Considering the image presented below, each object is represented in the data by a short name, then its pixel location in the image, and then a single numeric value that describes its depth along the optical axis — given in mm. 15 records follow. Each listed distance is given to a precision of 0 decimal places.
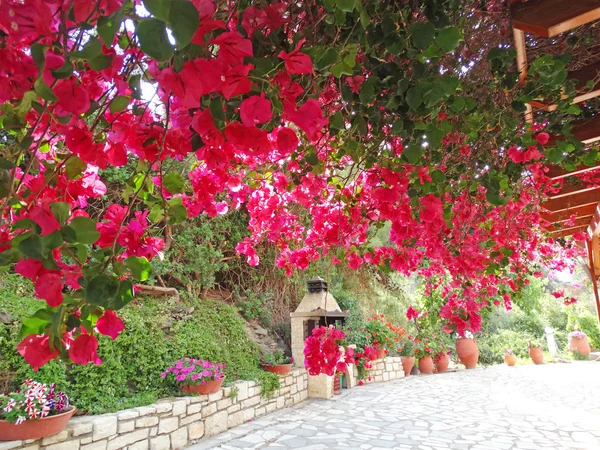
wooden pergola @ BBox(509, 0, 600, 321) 1584
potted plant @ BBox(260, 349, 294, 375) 5469
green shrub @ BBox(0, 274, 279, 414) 3271
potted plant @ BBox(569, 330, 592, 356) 11195
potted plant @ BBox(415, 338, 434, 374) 9195
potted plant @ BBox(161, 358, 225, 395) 4035
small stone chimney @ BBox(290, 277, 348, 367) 6141
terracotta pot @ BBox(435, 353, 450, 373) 9586
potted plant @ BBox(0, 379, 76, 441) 2594
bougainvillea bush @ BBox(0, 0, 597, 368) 639
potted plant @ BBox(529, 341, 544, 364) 10844
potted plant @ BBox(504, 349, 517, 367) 10664
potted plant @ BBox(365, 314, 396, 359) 7672
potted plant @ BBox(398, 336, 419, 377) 9039
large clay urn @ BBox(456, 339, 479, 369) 9898
